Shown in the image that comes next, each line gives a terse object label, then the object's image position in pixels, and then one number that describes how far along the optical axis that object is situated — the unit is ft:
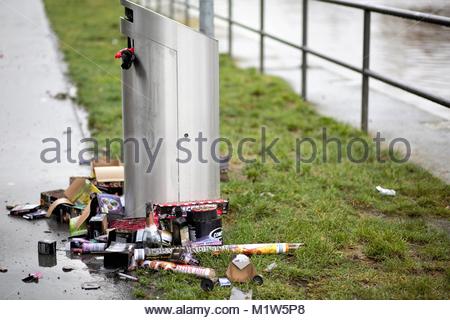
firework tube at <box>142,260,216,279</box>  30.12
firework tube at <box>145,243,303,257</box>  32.40
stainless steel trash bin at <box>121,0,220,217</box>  33.32
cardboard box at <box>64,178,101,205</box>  38.81
